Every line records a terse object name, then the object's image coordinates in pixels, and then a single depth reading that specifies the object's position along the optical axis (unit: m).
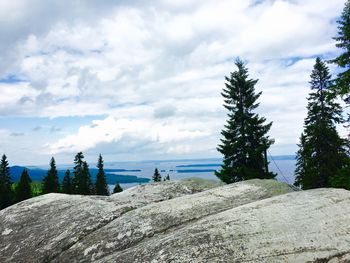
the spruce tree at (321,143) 40.03
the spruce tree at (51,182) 81.69
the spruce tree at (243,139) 40.62
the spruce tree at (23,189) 79.88
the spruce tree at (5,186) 80.19
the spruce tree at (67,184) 82.00
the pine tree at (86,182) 81.62
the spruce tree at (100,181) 87.44
